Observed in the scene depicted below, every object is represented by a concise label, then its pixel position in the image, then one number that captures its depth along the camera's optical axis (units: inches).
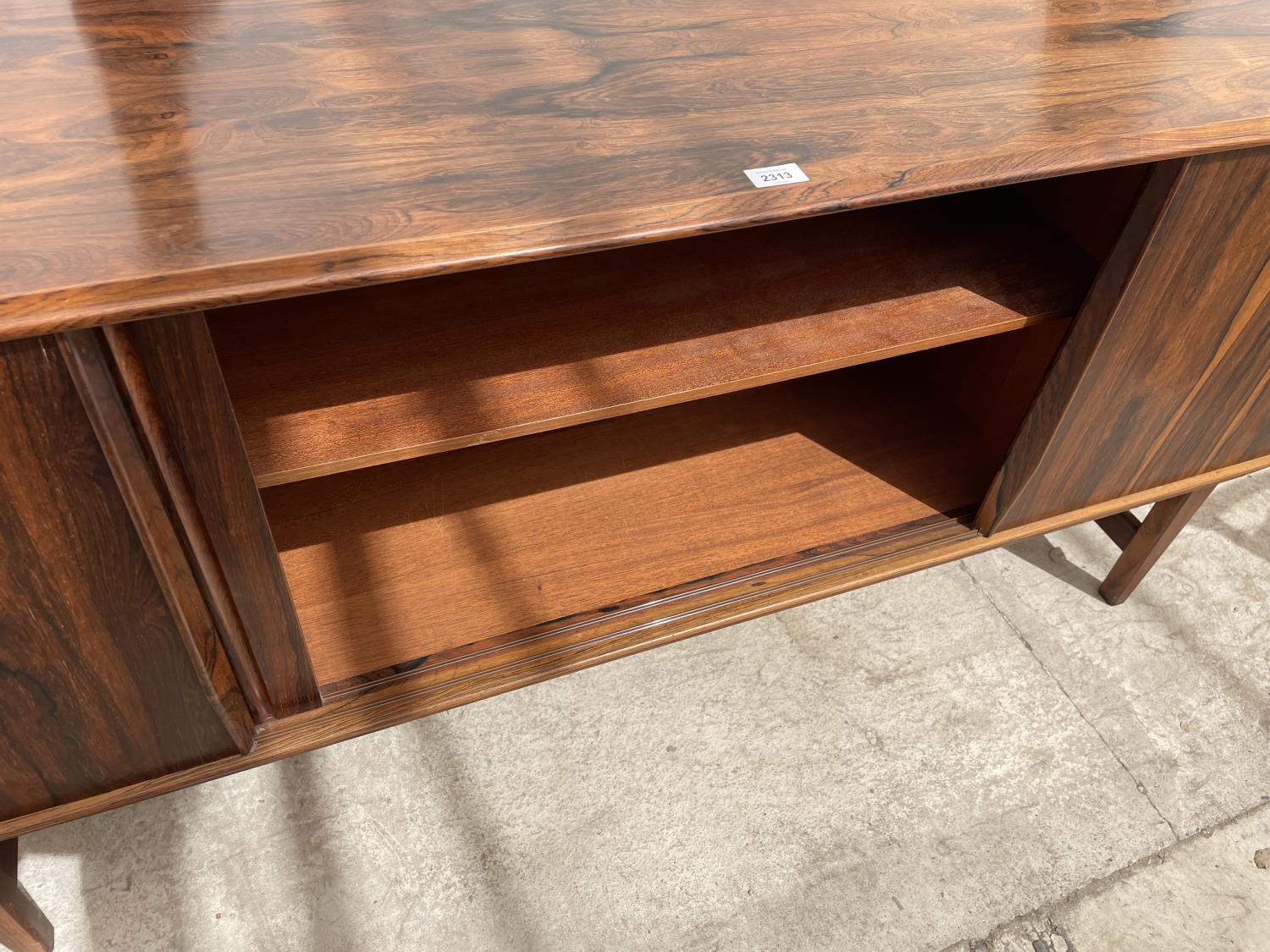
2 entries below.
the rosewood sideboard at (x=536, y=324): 26.6
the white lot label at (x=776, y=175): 28.6
